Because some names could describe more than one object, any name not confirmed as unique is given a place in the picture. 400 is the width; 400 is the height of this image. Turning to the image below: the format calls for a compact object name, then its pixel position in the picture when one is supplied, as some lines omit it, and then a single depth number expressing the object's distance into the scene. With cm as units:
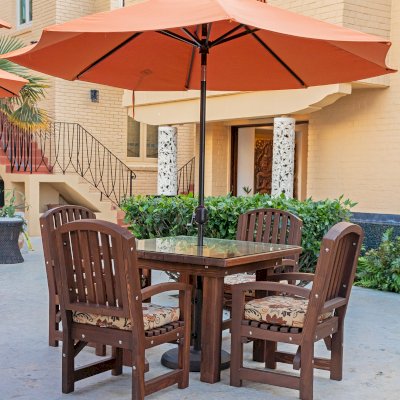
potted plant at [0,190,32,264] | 1000
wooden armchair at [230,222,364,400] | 412
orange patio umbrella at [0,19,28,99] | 692
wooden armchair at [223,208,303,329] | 582
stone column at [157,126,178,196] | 1316
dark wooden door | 1454
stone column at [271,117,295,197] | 1103
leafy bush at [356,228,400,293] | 818
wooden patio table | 451
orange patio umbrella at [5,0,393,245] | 411
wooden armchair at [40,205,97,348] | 511
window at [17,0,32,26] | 1691
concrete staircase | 1361
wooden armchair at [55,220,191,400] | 390
